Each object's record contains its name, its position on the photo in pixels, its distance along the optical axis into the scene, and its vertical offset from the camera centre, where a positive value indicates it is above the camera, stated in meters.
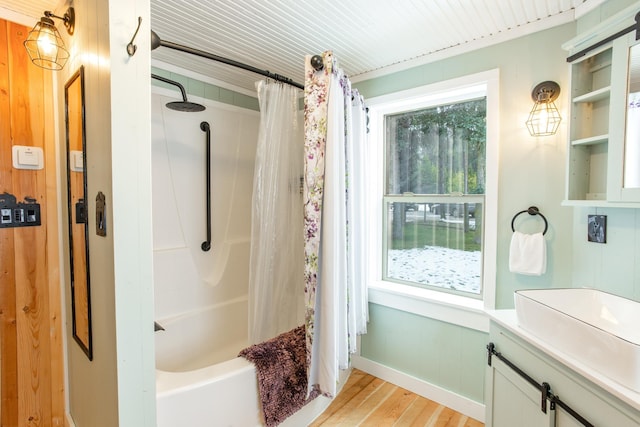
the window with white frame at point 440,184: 1.88 +0.14
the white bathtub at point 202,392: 1.26 -0.92
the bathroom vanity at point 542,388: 0.86 -0.64
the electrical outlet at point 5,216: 1.52 -0.07
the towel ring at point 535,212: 1.64 -0.05
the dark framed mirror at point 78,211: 1.27 -0.04
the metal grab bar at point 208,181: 2.43 +0.19
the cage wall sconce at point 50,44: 1.30 +0.78
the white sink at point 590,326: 0.85 -0.45
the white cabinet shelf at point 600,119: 1.21 +0.39
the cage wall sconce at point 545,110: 1.59 +0.51
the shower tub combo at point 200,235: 2.20 -0.26
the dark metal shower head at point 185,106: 1.86 +0.63
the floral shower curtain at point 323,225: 1.51 -0.11
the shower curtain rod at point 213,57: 1.28 +0.78
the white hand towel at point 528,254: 1.59 -0.28
